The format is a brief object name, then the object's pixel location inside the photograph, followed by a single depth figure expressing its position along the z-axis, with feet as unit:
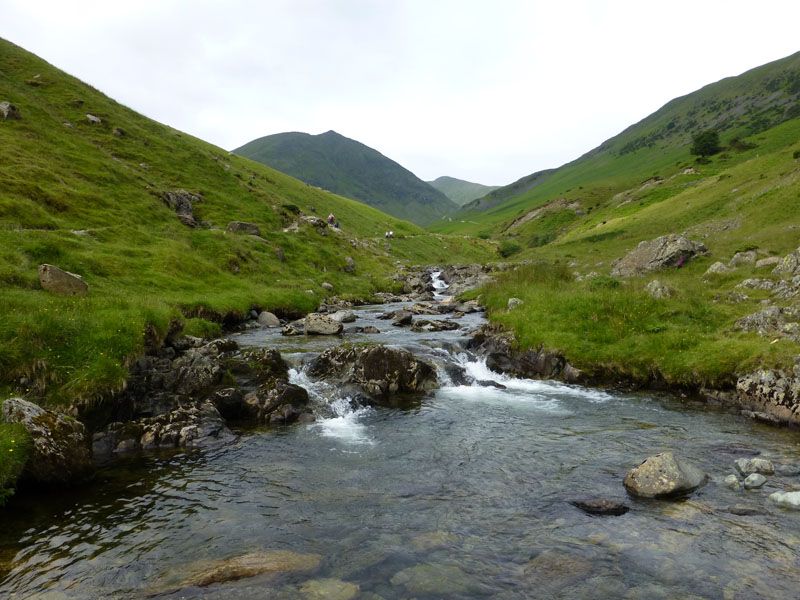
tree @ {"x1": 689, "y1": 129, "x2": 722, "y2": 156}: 476.95
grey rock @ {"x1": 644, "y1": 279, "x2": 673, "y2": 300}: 85.78
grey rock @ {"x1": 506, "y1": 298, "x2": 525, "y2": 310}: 102.22
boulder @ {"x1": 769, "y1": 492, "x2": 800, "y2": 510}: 32.18
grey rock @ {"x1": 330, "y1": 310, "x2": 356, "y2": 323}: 117.50
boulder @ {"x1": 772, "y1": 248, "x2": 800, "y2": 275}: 89.61
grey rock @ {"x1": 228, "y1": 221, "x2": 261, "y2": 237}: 187.15
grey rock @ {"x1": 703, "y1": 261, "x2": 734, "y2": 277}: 106.96
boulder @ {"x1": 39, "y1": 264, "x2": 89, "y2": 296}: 70.18
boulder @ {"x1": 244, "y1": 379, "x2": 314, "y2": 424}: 56.54
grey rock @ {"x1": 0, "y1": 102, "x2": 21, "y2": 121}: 181.88
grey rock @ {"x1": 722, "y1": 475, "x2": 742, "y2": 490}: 35.78
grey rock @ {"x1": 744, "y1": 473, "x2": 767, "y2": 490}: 35.53
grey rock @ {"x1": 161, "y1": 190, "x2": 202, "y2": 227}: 180.96
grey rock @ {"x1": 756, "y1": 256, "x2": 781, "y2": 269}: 100.50
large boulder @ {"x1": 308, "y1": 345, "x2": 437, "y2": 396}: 67.82
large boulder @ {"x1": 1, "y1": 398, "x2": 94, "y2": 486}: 35.37
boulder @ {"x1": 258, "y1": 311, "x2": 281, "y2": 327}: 112.06
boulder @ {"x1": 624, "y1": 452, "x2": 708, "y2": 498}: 35.04
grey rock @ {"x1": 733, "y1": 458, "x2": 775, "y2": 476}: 37.55
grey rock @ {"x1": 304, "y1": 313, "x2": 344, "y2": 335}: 100.00
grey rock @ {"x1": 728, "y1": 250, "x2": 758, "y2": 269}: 110.05
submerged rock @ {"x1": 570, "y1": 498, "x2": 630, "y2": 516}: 33.22
